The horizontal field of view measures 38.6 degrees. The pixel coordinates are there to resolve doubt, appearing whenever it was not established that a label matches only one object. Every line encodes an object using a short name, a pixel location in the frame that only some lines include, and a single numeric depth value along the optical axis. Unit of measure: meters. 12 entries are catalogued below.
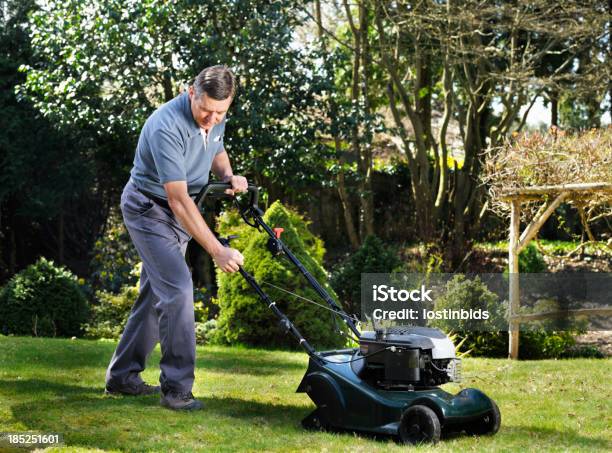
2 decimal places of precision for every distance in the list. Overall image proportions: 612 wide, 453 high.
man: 4.80
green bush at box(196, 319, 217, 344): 10.22
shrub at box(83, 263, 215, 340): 11.24
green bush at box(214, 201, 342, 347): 8.97
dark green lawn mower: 4.40
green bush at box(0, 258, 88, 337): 10.48
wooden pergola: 8.85
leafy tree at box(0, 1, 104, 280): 14.61
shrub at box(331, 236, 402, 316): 11.20
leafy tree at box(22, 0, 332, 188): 11.95
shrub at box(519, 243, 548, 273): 13.55
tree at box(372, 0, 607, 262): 14.27
